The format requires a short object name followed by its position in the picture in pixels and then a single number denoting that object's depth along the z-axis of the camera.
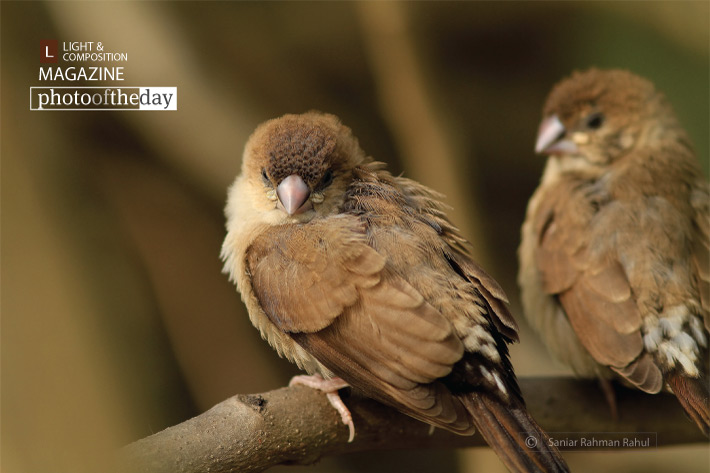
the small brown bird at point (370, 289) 4.16
